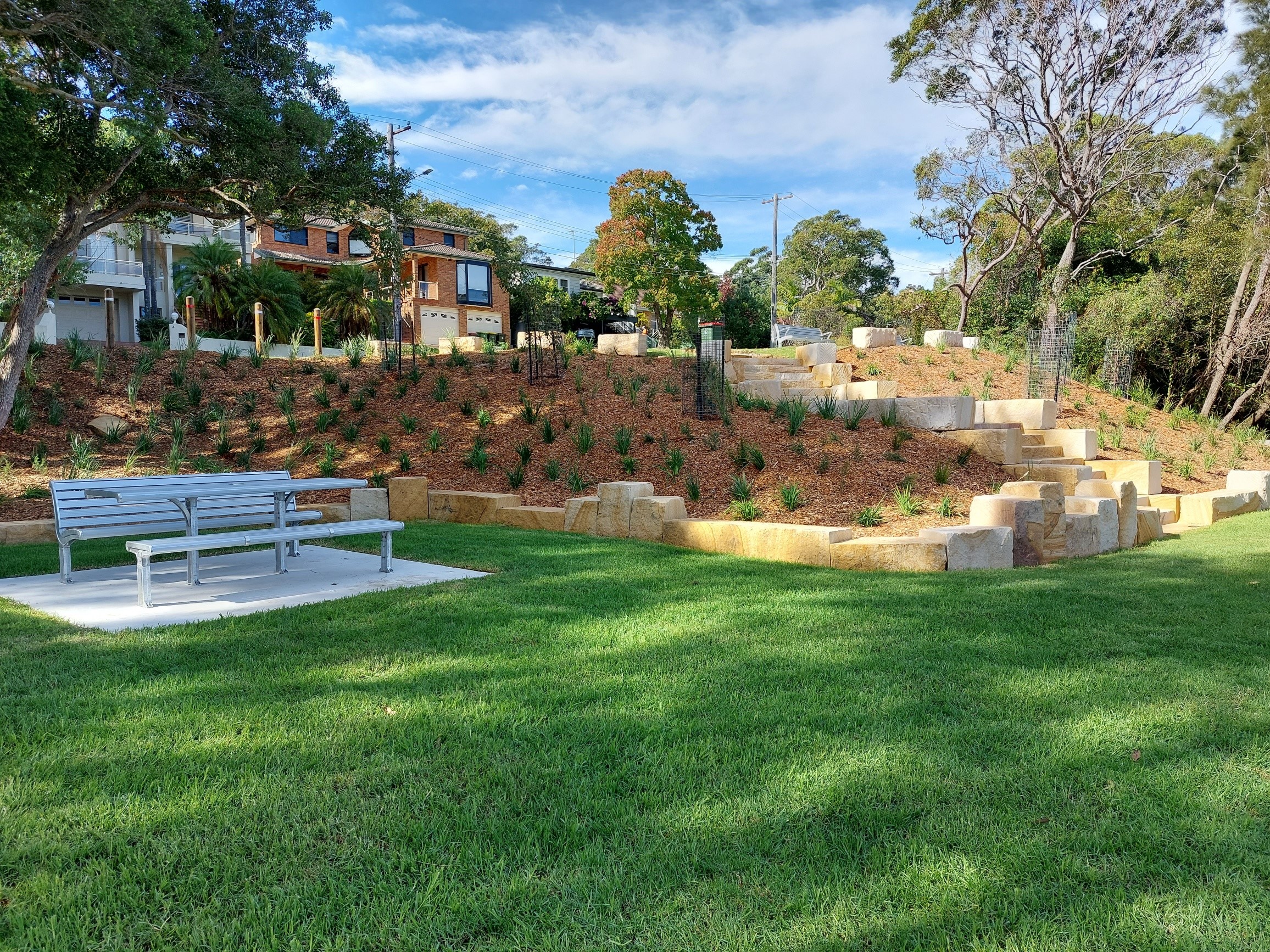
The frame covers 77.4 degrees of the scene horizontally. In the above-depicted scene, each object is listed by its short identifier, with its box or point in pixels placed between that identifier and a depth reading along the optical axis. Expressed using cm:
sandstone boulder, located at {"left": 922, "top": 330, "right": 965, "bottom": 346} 1538
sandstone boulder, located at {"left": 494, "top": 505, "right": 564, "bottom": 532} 788
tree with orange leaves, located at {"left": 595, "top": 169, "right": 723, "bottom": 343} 3688
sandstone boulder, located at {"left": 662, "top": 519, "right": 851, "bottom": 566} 640
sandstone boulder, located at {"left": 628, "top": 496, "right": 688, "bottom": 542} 723
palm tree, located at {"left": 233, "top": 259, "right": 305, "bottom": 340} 2522
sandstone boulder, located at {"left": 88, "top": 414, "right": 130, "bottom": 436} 1055
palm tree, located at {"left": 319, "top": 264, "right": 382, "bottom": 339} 2845
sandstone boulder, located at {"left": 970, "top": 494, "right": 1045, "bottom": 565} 658
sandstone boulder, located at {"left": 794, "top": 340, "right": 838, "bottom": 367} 1303
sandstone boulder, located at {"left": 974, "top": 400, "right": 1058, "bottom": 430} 1034
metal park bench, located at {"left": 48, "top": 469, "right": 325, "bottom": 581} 538
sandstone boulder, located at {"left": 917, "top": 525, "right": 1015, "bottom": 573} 620
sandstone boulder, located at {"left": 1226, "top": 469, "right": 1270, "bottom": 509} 958
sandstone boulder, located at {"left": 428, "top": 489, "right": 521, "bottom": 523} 827
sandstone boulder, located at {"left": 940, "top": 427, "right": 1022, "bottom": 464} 895
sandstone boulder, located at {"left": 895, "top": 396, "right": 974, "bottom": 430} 931
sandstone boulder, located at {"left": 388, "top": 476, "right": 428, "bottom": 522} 857
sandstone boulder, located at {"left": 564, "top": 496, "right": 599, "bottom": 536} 767
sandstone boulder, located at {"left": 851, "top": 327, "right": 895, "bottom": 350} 1539
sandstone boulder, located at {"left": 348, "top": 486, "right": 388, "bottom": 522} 844
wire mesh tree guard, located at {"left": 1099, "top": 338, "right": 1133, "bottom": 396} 1388
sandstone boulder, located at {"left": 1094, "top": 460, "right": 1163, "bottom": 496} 948
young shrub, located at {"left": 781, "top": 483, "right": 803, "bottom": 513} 748
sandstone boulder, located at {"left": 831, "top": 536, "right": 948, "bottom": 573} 619
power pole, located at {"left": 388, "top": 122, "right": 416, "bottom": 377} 1181
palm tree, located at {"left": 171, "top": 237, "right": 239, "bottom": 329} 2511
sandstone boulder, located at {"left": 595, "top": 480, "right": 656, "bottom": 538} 747
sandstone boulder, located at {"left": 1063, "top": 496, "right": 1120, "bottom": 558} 706
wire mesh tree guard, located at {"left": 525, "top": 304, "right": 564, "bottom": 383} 1194
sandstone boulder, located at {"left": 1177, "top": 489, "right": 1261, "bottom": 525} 877
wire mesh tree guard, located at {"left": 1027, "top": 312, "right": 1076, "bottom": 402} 1223
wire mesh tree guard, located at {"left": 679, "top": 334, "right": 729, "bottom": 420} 1004
